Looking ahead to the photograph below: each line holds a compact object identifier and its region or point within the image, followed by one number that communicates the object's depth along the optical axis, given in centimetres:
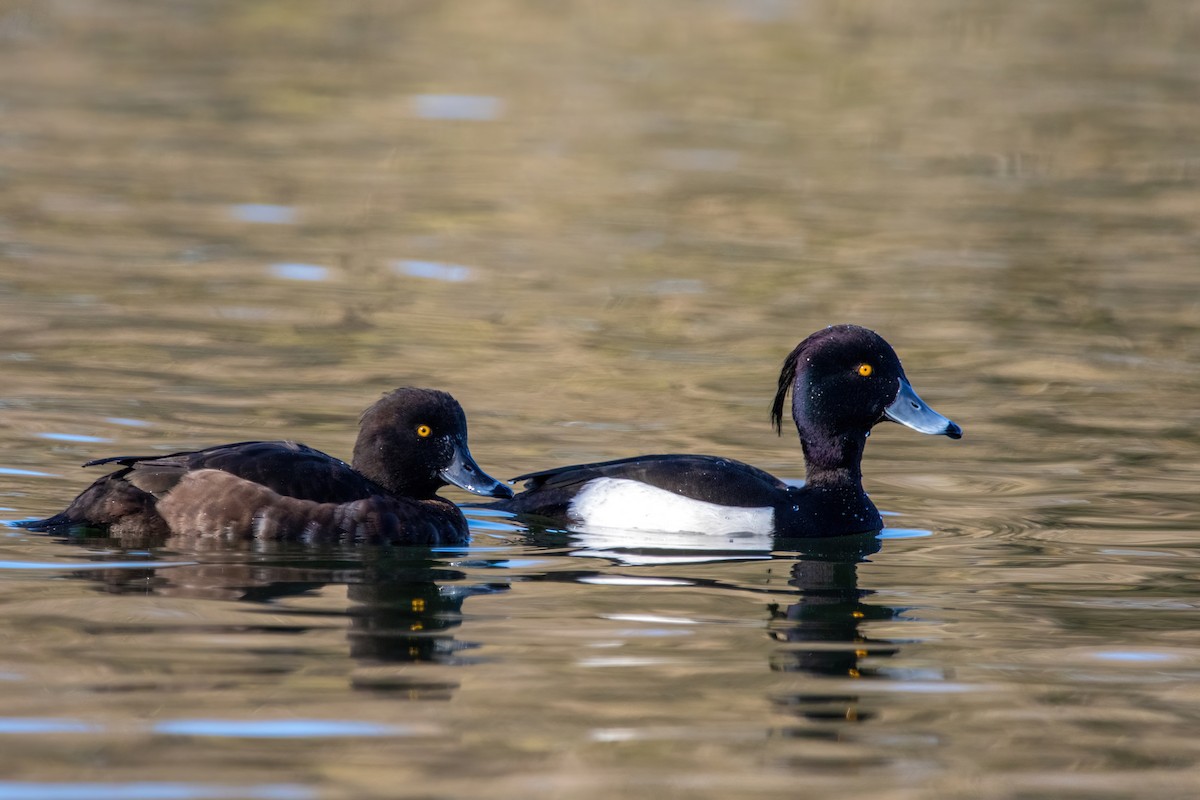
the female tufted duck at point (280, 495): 1591
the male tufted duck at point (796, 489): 1766
